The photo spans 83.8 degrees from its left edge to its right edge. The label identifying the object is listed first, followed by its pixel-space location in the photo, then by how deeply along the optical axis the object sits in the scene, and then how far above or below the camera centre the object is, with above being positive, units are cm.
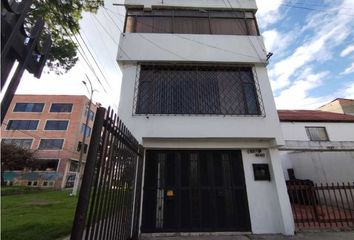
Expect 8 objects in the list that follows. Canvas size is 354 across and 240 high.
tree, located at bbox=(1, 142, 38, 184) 2396 +441
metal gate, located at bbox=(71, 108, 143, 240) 233 +15
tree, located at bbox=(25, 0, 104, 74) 543 +478
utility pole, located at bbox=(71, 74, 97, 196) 1746 +114
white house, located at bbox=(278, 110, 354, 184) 1041 +254
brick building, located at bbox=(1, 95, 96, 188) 3102 +989
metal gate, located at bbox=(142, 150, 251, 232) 598 +9
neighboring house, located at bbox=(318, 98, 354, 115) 2411 +1041
